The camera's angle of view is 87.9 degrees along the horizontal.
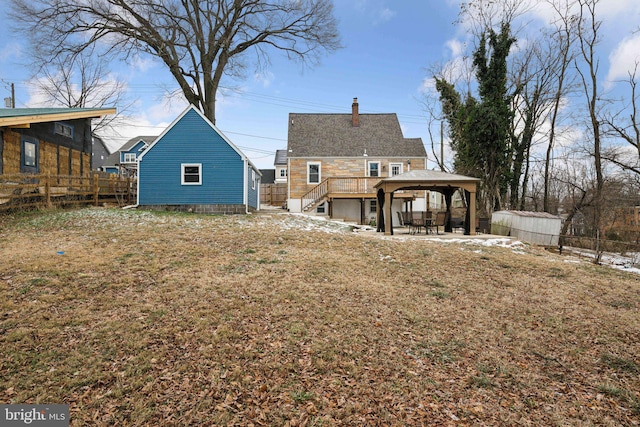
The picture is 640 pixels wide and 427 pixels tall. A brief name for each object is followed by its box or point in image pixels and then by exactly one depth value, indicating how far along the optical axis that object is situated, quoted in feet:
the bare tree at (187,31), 60.54
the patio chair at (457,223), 49.98
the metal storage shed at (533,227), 49.10
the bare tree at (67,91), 87.76
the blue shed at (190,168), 52.03
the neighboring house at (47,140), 44.29
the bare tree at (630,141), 57.88
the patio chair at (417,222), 43.04
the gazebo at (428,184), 43.06
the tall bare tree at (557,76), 66.69
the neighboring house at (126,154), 132.57
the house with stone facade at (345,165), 65.51
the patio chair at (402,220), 43.76
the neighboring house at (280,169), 129.29
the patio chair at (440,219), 44.30
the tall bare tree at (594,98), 59.16
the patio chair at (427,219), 43.86
